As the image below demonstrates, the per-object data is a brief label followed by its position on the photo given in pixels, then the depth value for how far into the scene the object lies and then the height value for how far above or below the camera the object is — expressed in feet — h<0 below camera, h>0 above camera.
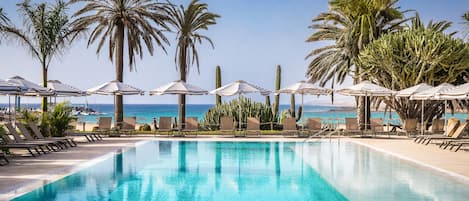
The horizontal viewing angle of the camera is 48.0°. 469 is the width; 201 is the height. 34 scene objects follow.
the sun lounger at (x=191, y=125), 76.13 -1.17
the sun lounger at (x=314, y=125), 78.43 -1.22
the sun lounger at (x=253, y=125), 77.00 -1.18
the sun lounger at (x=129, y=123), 77.56 -0.89
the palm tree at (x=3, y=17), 58.03 +11.19
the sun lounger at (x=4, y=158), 42.94 -3.46
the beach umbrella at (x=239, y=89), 78.59 +4.20
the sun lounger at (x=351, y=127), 77.71 -1.50
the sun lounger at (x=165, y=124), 78.07 -1.04
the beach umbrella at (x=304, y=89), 78.84 +4.16
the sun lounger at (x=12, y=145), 46.70 -2.50
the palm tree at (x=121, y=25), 87.61 +15.66
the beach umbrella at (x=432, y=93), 65.72 +3.12
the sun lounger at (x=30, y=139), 52.03 -2.19
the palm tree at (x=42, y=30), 79.15 +13.22
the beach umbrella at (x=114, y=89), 76.64 +4.08
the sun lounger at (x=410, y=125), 75.46 -1.17
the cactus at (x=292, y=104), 121.21 +3.03
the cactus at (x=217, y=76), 117.80 +9.07
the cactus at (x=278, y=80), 120.08 +8.49
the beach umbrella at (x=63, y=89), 69.84 +3.81
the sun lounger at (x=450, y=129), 64.39 -1.51
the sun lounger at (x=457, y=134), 61.11 -2.01
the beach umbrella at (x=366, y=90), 76.23 +3.89
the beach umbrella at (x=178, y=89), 77.82 +4.14
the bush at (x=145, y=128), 87.30 -1.83
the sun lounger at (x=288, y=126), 76.84 -1.33
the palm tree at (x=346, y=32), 94.63 +15.80
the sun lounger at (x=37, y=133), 55.83 -1.72
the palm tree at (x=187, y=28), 93.56 +15.96
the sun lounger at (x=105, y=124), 76.59 -1.02
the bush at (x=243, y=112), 89.20 +0.85
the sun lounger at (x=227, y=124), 76.38 -1.03
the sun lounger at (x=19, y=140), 49.65 -2.17
